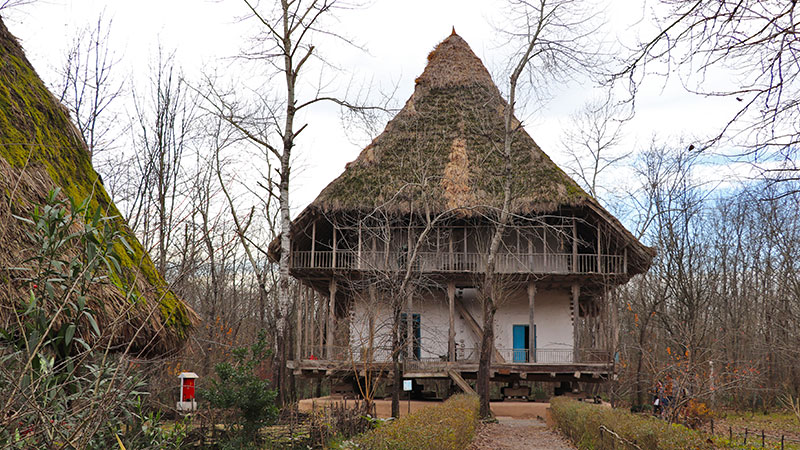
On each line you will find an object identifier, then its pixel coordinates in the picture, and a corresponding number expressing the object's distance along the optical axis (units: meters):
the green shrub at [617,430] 8.17
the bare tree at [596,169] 30.97
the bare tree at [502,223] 17.66
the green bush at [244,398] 11.17
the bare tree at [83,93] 16.75
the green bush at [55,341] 3.36
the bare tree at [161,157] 20.17
